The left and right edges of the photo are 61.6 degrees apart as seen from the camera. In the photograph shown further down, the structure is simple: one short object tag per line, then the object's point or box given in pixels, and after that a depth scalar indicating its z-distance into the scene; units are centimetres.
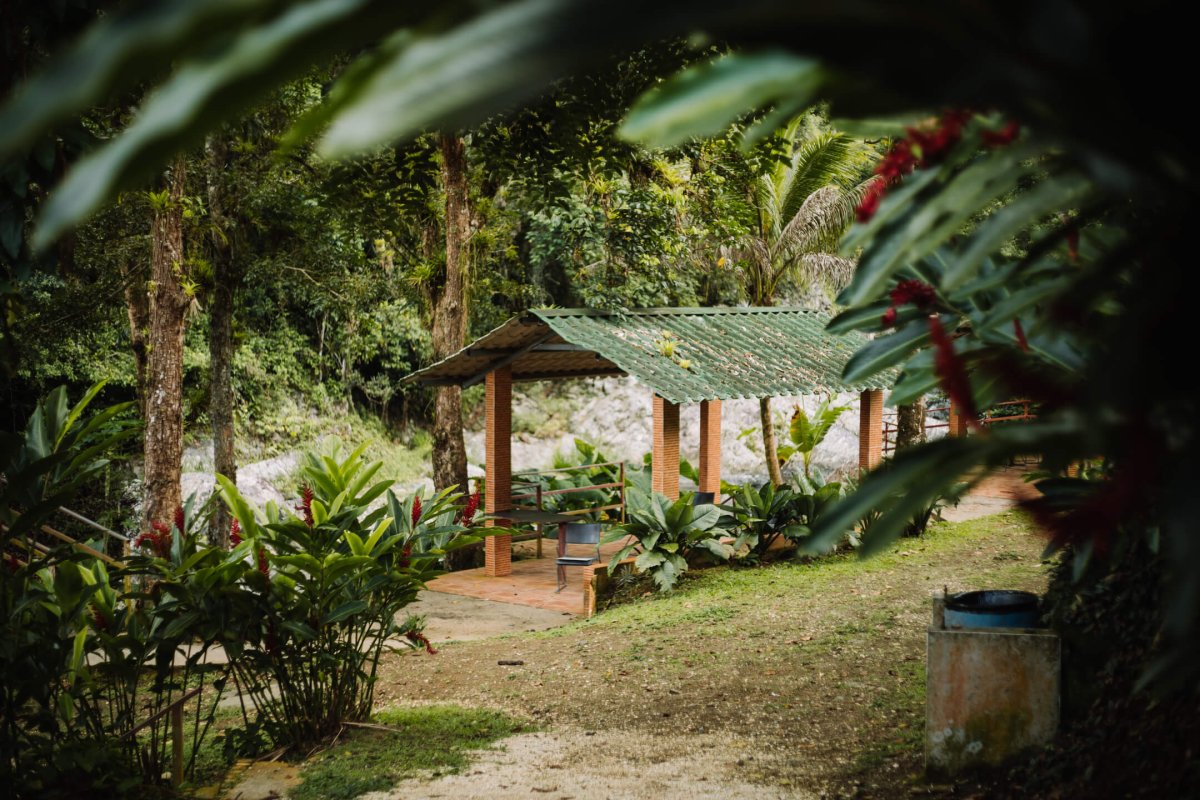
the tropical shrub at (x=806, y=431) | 1269
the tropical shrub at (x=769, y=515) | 1068
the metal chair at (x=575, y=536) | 1066
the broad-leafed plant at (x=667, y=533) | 985
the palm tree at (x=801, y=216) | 1370
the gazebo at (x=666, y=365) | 1057
